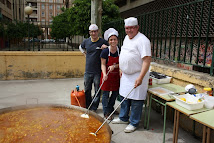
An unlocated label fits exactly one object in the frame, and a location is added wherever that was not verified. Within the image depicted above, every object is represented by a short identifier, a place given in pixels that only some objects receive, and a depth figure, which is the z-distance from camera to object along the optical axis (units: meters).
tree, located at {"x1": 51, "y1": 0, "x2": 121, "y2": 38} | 8.52
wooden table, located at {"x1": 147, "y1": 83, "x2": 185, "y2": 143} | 3.23
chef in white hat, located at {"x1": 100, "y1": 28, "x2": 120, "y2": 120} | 4.00
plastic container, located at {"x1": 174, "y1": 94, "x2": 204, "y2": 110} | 2.72
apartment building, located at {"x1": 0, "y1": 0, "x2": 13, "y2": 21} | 26.11
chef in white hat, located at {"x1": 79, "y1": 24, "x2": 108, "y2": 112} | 4.39
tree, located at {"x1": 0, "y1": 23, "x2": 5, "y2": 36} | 8.21
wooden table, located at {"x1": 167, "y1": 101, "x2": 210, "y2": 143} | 2.67
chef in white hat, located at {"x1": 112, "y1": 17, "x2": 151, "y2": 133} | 3.32
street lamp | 11.47
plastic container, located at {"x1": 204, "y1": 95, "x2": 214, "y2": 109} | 2.81
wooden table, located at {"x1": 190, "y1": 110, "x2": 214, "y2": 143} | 2.32
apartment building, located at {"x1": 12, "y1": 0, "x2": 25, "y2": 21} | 37.88
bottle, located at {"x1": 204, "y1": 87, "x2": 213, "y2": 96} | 3.14
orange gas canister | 4.38
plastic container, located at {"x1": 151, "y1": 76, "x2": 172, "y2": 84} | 4.18
